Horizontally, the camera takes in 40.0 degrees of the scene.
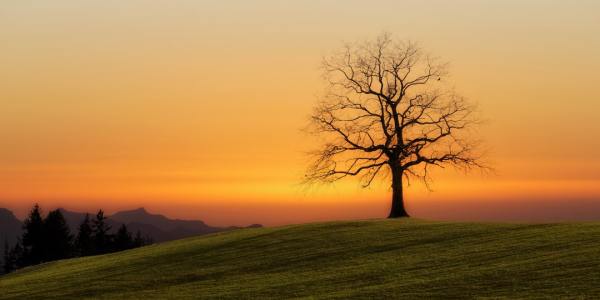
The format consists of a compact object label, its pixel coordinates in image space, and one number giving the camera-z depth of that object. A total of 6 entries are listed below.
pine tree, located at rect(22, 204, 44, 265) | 148.62
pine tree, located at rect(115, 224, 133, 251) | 156.38
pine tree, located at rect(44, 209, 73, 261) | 149.50
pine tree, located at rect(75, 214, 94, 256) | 154.00
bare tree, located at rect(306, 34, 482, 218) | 69.50
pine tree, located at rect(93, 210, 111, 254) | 154.38
